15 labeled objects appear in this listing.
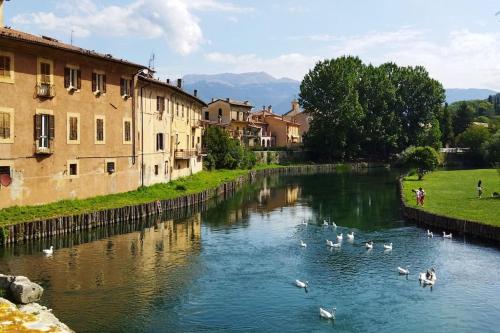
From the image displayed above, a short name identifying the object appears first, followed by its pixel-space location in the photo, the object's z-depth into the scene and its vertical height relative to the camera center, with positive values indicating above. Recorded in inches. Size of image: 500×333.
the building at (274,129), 6200.8 +296.6
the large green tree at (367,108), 5329.7 +467.7
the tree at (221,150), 3865.7 +40.7
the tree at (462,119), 6870.1 +447.9
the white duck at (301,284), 1236.5 -278.0
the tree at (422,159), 3572.8 -19.8
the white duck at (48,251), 1444.4 -240.6
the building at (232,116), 5374.0 +379.0
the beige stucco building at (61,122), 1710.1 +116.0
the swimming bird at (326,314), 1035.3 -288.5
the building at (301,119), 7598.4 +491.8
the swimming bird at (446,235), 1712.4 -238.9
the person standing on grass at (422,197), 2206.0 -158.5
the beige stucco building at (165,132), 2400.3 +117.6
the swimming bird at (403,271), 1324.2 -267.3
